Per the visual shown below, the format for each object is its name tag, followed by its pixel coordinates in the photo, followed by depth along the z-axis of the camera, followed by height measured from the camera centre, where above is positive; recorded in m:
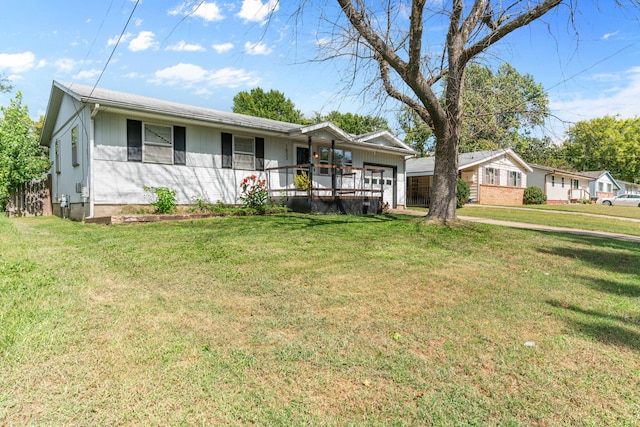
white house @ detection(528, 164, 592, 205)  32.94 +1.66
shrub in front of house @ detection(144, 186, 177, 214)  10.09 +0.00
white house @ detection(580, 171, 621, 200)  43.80 +2.13
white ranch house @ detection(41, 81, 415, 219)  9.86 +1.63
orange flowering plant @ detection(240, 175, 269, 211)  11.60 +0.17
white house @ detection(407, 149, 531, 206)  24.77 +1.66
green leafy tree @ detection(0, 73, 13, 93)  23.89 +7.77
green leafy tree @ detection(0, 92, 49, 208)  13.91 +1.94
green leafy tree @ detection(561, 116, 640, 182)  47.03 +7.53
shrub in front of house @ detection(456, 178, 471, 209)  20.91 +0.49
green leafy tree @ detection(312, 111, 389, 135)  40.65 +8.86
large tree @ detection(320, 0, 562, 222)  6.84 +3.21
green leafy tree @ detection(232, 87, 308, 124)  38.19 +10.45
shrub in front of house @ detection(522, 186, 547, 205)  28.52 +0.36
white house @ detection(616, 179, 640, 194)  53.58 +2.17
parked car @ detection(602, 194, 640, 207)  34.91 +0.06
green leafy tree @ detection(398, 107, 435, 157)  9.31 +2.28
